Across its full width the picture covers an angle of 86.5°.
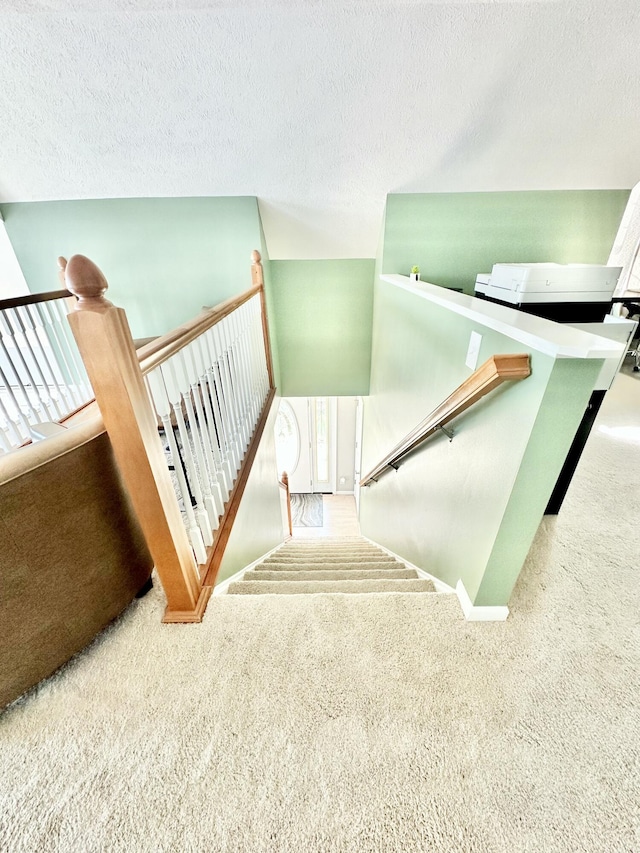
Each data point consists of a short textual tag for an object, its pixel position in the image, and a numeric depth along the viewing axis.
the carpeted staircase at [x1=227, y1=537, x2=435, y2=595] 1.68
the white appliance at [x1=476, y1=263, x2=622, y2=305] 1.87
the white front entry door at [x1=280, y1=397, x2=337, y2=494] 6.17
